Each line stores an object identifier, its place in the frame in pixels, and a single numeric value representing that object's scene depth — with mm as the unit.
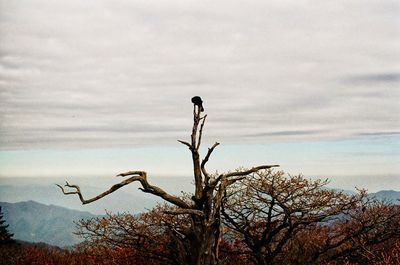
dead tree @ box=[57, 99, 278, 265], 12195
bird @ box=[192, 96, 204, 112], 12352
